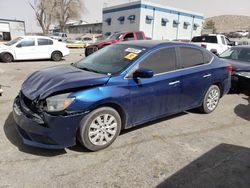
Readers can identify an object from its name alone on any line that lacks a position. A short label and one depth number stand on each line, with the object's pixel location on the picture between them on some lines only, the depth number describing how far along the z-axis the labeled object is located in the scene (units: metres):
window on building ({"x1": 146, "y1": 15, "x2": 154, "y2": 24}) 35.62
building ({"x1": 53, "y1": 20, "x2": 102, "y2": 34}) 64.79
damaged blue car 3.24
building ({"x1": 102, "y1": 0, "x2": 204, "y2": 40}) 35.44
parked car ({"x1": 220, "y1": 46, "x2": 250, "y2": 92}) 6.76
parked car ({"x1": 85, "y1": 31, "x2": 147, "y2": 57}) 14.74
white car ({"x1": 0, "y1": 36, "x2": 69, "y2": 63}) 12.70
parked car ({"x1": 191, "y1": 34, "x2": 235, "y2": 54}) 13.89
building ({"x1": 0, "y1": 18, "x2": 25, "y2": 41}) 33.09
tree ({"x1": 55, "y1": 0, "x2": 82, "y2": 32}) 51.31
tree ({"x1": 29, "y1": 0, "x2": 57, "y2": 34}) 47.16
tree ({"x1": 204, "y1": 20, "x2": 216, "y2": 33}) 82.80
